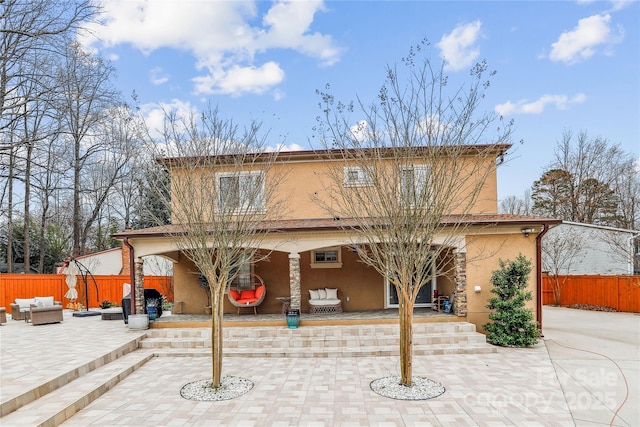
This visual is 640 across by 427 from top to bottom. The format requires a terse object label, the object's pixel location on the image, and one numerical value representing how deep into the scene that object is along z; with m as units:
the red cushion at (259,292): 11.36
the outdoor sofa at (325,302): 11.52
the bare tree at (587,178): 23.75
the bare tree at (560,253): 17.77
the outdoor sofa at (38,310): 12.02
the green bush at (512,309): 8.84
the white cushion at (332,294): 11.80
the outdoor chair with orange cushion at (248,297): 11.17
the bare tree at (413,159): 6.06
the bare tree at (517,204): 30.91
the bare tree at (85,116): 19.14
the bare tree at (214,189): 6.47
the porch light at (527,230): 9.76
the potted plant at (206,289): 12.04
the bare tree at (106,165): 22.71
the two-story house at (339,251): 9.77
